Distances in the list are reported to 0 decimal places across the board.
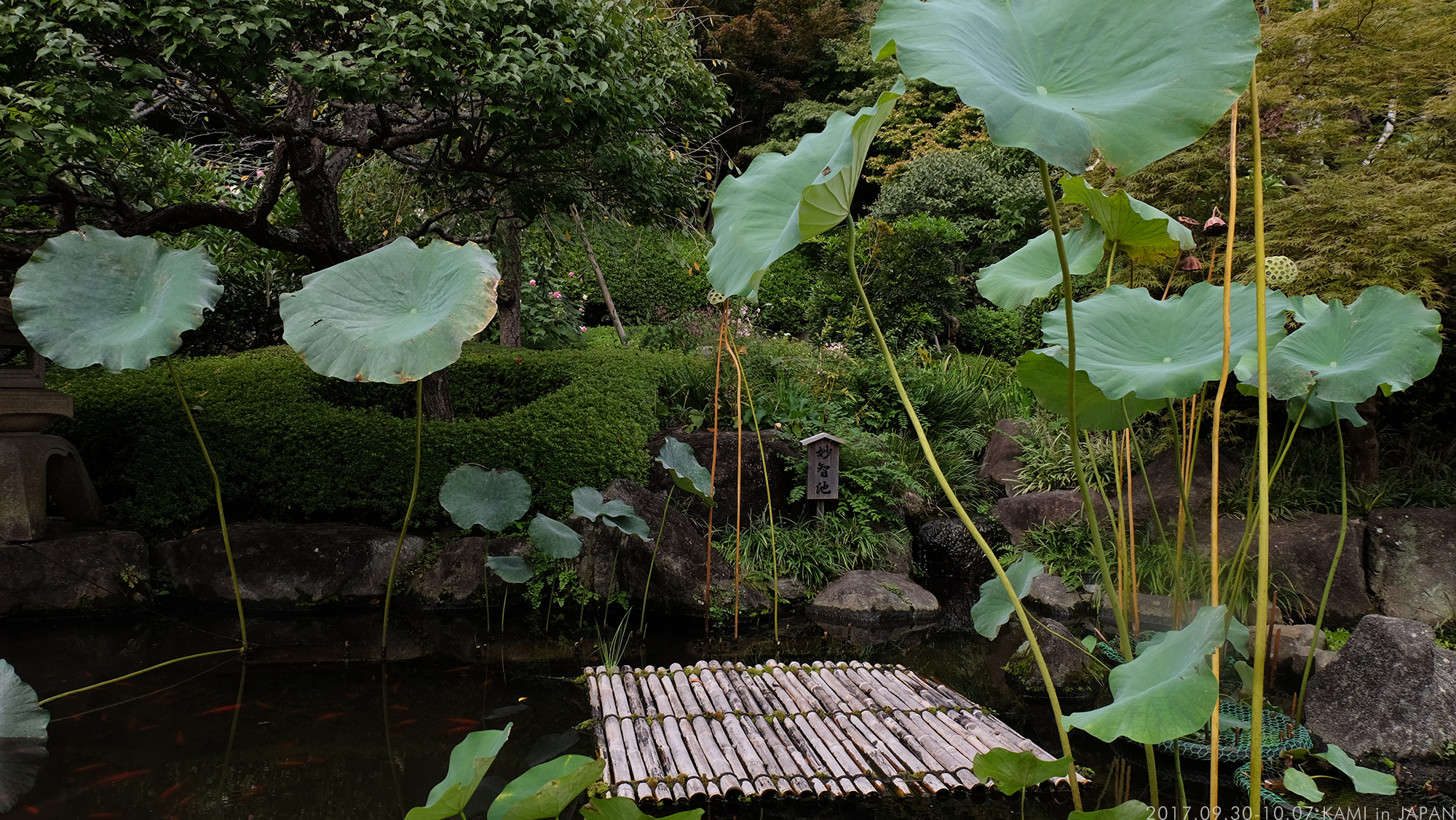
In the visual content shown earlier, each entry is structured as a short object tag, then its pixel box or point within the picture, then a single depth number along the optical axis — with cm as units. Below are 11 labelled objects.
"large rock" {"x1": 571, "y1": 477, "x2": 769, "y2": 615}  451
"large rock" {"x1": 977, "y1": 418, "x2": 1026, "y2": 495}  602
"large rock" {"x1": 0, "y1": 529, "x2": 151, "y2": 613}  408
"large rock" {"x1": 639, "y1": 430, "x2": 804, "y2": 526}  535
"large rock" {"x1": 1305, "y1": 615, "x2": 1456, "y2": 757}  277
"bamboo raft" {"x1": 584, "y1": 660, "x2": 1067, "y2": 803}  252
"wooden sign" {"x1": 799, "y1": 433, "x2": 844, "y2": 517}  512
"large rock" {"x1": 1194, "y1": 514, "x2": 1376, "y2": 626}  422
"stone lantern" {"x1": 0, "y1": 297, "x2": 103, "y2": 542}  407
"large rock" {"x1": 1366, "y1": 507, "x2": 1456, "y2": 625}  405
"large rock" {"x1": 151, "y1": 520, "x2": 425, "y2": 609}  437
